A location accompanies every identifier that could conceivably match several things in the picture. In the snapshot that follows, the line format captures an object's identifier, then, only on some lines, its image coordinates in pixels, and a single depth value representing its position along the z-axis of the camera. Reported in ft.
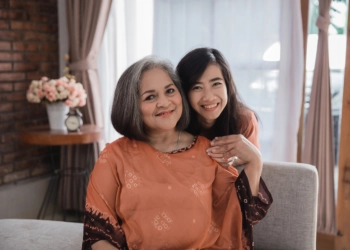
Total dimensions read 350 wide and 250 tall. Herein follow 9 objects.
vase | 10.48
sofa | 6.00
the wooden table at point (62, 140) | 9.91
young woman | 5.99
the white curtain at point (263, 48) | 9.31
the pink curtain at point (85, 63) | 11.38
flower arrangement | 10.21
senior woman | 5.05
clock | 10.18
